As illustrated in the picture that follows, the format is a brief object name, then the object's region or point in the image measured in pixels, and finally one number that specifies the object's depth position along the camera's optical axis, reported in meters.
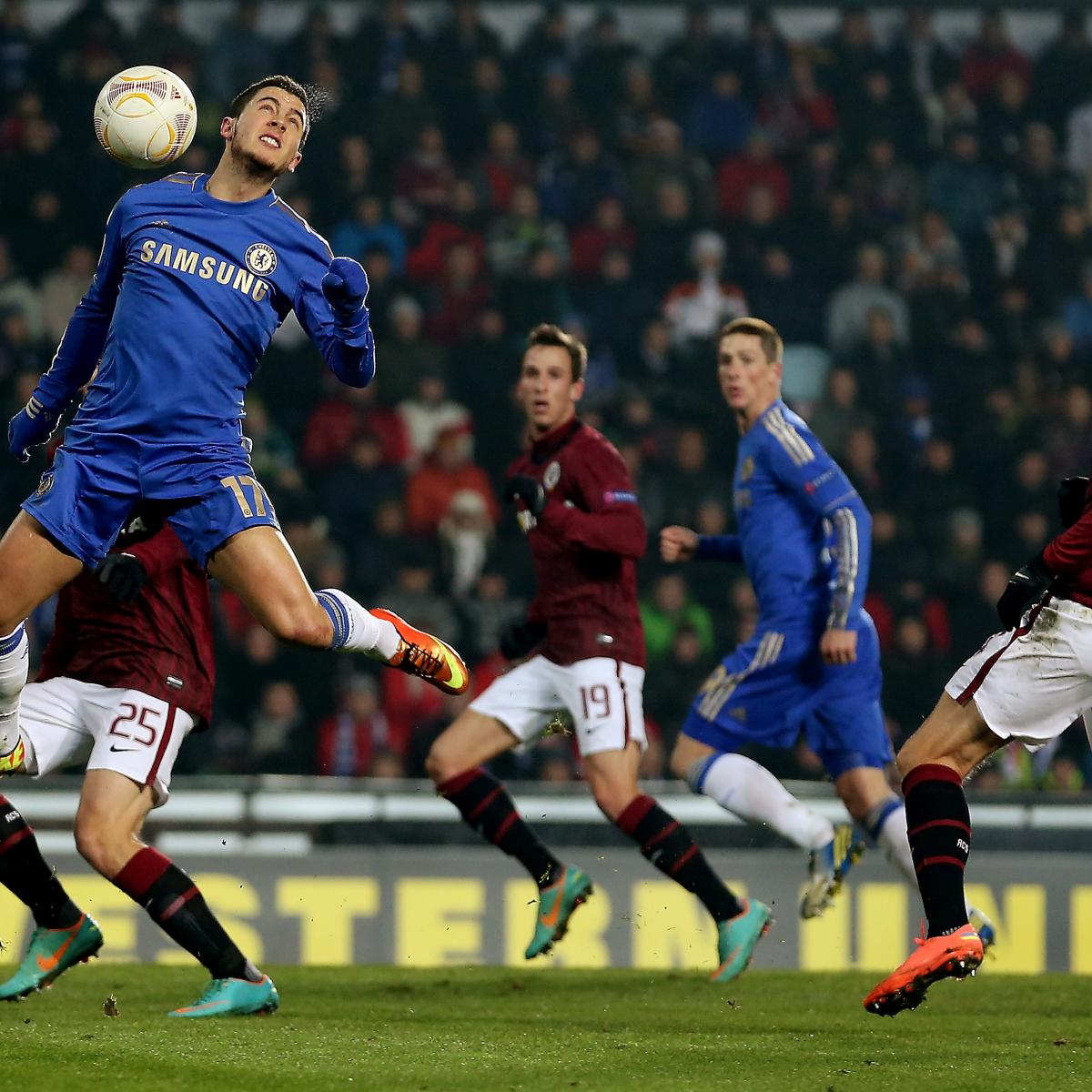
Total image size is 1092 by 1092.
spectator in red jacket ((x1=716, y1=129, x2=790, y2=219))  29.37
